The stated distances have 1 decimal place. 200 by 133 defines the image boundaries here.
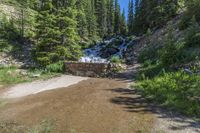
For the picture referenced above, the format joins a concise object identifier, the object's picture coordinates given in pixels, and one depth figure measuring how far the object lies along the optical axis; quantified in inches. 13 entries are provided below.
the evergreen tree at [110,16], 1101.3
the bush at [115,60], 361.9
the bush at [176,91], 168.4
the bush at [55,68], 317.1
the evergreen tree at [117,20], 1096.1
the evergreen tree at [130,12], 1125.7
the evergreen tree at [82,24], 843.1
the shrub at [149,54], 345.2
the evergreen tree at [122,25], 1094.9
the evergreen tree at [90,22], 916.6
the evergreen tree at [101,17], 1036.8
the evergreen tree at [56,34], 364.4
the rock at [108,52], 534.5
